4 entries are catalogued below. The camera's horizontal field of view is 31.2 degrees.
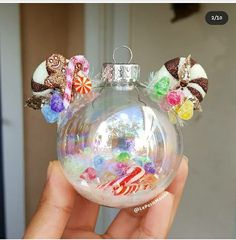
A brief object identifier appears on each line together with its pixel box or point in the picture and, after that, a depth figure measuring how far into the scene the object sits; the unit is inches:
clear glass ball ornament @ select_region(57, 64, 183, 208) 22.0
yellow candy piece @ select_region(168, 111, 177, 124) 23.1
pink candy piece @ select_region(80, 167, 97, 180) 22.4
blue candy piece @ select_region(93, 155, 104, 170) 22.0
